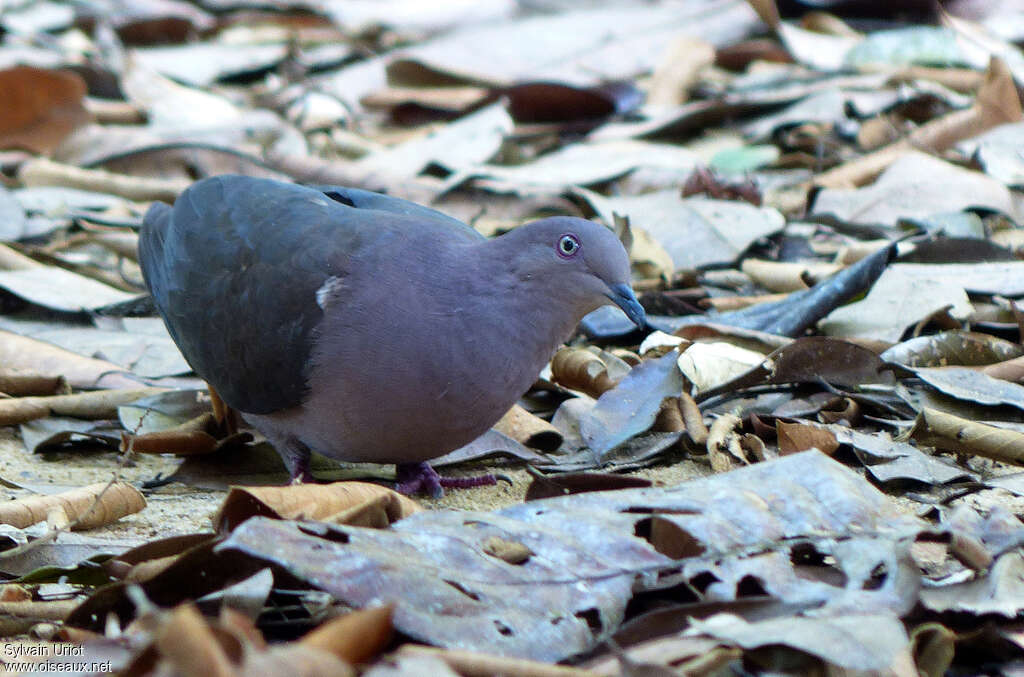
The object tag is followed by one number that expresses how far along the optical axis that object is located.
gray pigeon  6.54
